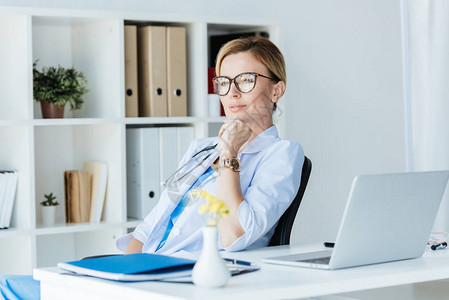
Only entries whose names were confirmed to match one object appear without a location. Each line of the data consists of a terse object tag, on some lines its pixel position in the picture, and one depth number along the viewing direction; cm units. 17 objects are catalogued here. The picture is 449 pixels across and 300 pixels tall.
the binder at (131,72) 336
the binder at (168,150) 342
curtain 334
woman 198
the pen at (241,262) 151
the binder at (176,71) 344
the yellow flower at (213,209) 132
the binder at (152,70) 338
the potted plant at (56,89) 322
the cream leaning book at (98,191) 334
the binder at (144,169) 338
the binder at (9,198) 311
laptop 147
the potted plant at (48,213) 331
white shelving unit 312
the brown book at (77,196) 334
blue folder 137
